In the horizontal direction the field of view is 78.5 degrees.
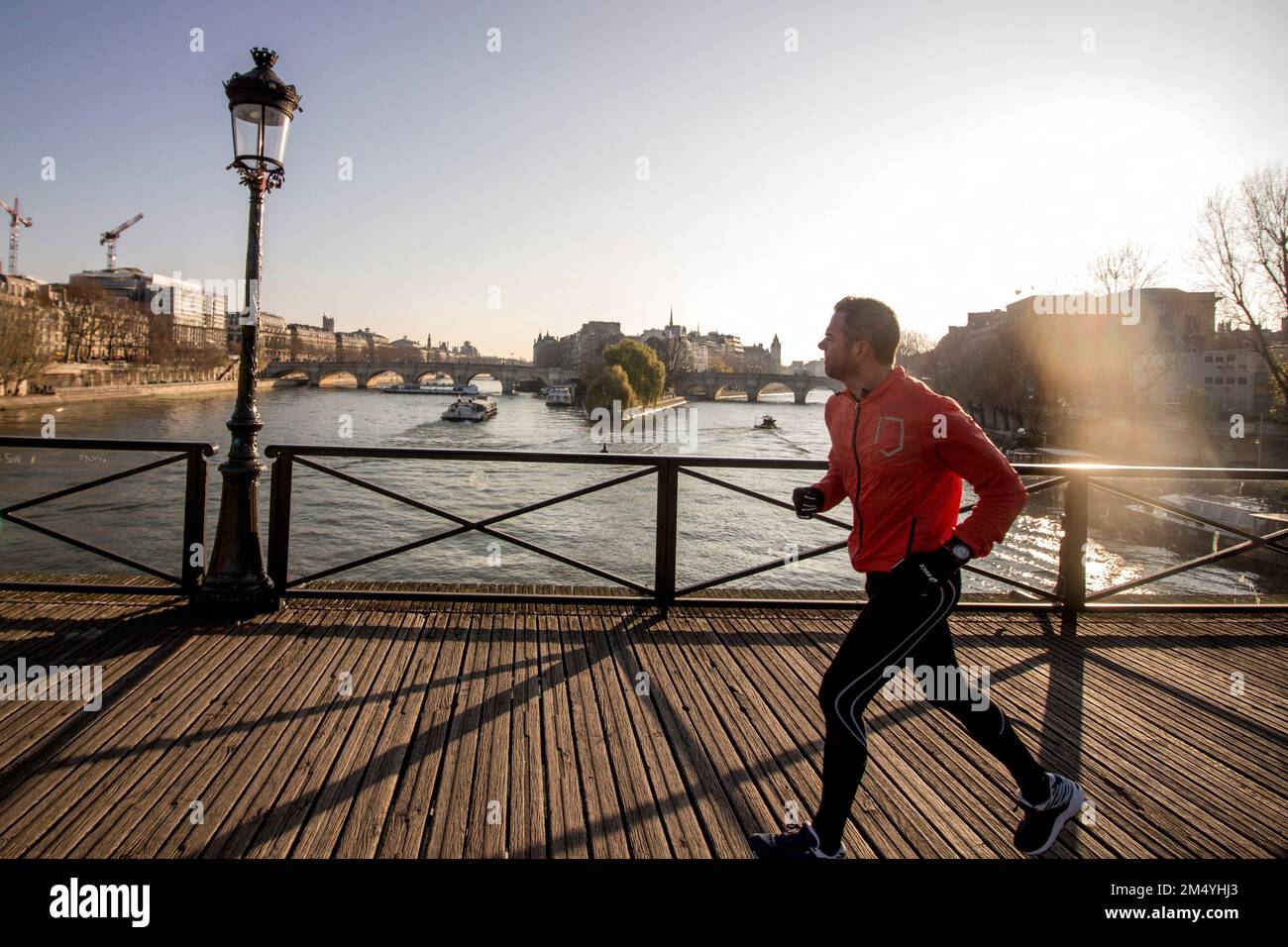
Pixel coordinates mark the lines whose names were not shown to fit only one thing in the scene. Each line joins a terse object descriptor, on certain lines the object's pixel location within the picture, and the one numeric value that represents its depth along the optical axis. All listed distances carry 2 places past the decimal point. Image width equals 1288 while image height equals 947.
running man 2.37
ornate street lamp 4.86
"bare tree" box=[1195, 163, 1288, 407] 31.66
